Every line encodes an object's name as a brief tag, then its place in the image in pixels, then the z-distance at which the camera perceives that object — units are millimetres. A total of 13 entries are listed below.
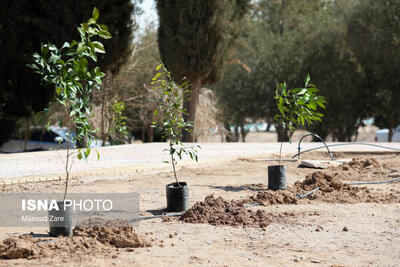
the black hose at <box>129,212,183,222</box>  9470
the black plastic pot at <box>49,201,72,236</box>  8094
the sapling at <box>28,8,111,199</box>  7660
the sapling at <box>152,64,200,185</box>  10674
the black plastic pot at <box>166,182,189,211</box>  10437
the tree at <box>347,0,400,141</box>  34219
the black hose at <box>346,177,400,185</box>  14150
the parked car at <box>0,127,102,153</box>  36094
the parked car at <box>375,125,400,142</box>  40312
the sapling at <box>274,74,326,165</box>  12109
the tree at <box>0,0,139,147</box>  24406
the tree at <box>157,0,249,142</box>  27328
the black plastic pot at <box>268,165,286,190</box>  13320
